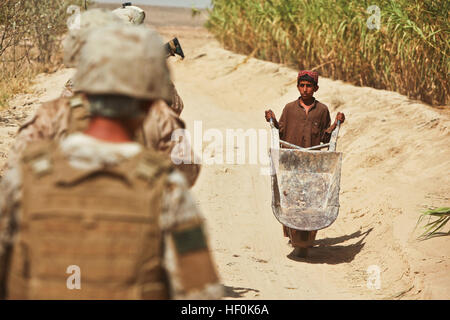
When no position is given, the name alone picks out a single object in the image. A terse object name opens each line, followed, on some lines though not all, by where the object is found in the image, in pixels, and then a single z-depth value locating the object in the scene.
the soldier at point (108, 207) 4.13
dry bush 25.97
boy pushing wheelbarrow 14.35
